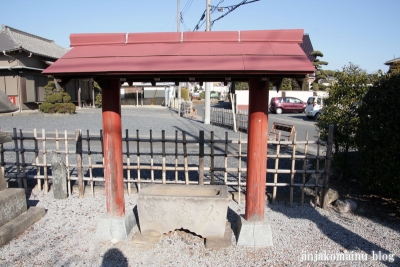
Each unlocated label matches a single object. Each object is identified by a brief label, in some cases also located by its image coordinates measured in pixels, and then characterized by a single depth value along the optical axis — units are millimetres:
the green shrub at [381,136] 4340
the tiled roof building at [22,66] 19672
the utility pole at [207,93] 14586
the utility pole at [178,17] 26203
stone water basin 3756
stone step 3881
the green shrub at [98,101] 29214
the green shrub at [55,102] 20656
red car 24969
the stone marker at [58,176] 5340
